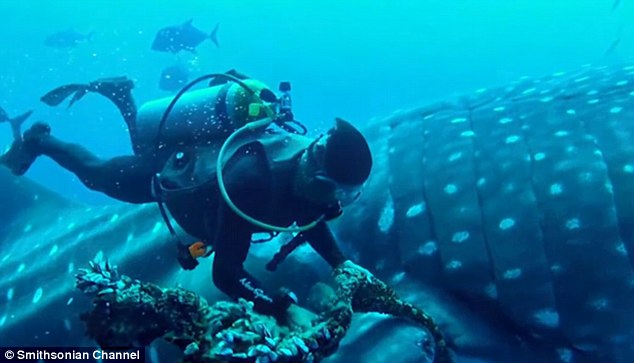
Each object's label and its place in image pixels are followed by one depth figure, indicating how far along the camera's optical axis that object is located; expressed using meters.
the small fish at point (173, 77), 13.34
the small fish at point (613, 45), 15.06
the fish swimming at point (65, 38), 16.47
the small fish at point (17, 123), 5.26
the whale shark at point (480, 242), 3.52
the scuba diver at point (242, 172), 3.29
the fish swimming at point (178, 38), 12.26
